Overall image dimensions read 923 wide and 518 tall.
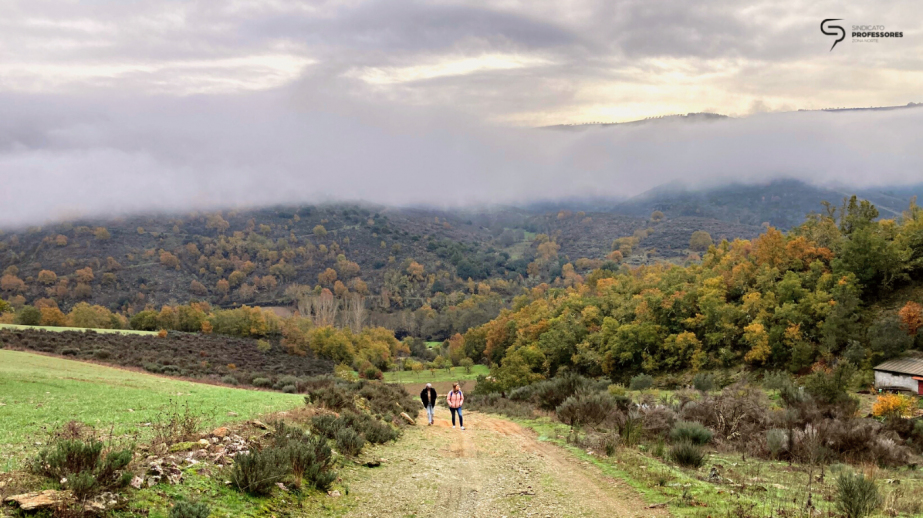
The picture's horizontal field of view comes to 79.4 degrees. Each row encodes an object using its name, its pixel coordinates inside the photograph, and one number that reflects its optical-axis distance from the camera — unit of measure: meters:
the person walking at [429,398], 19.94
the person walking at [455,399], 19.45
